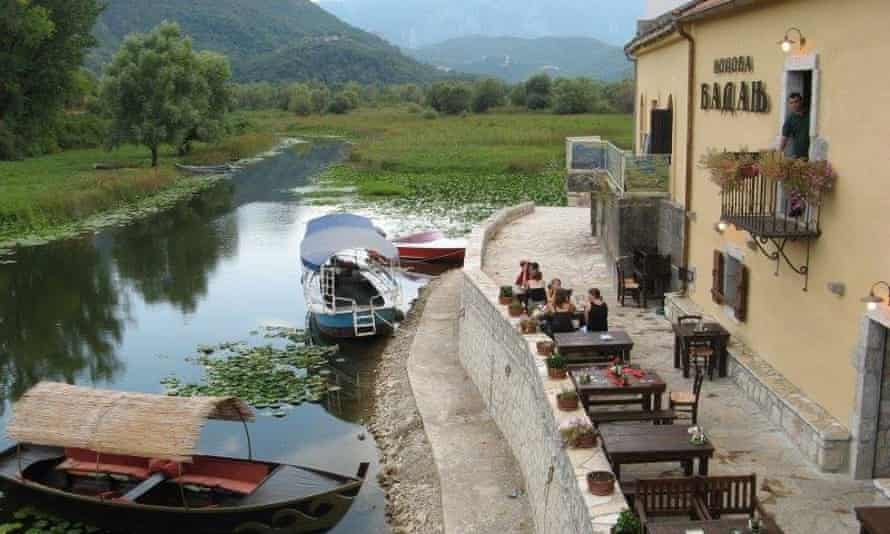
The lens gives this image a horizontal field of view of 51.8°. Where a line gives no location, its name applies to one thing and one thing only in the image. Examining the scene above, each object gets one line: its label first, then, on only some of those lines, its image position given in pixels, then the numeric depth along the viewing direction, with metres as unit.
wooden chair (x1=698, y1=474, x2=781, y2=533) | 7.84
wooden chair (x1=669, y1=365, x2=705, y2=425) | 10.25
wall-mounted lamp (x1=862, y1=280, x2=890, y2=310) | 8.17
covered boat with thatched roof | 12.40
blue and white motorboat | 21.42
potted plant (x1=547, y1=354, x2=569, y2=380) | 10.97
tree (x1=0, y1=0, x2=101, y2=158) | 51.06
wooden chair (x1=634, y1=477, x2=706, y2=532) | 7.86
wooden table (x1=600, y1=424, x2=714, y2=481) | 8.74
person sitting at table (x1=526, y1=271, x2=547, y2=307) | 15.90
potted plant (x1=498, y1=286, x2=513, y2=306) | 14.76
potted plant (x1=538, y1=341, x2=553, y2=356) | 11.95
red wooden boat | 29.23
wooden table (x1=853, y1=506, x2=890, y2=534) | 6.58
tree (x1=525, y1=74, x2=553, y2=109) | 96.31
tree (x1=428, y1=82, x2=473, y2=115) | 99.31
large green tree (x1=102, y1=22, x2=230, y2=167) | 56.75
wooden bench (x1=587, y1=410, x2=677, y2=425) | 10.20
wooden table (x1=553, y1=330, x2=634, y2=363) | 12.43
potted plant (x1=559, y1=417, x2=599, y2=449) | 9.08
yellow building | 8.71
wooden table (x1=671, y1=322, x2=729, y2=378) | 12.28
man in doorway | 10.38
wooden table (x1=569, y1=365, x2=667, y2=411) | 10.48
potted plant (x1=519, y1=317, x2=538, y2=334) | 12.94
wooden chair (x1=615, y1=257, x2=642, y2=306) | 16.47
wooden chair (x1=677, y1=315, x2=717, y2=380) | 12.23
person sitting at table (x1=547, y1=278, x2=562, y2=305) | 14.48
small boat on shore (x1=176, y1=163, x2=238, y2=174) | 57.69
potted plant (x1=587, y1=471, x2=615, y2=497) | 7.97
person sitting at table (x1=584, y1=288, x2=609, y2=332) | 13.60
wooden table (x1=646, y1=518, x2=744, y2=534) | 7.02
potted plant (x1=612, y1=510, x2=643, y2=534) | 6.98
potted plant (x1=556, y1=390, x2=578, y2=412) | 10.04
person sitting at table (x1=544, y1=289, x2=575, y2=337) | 13.88
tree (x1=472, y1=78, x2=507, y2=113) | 99.25
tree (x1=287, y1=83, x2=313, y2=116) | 114.83
